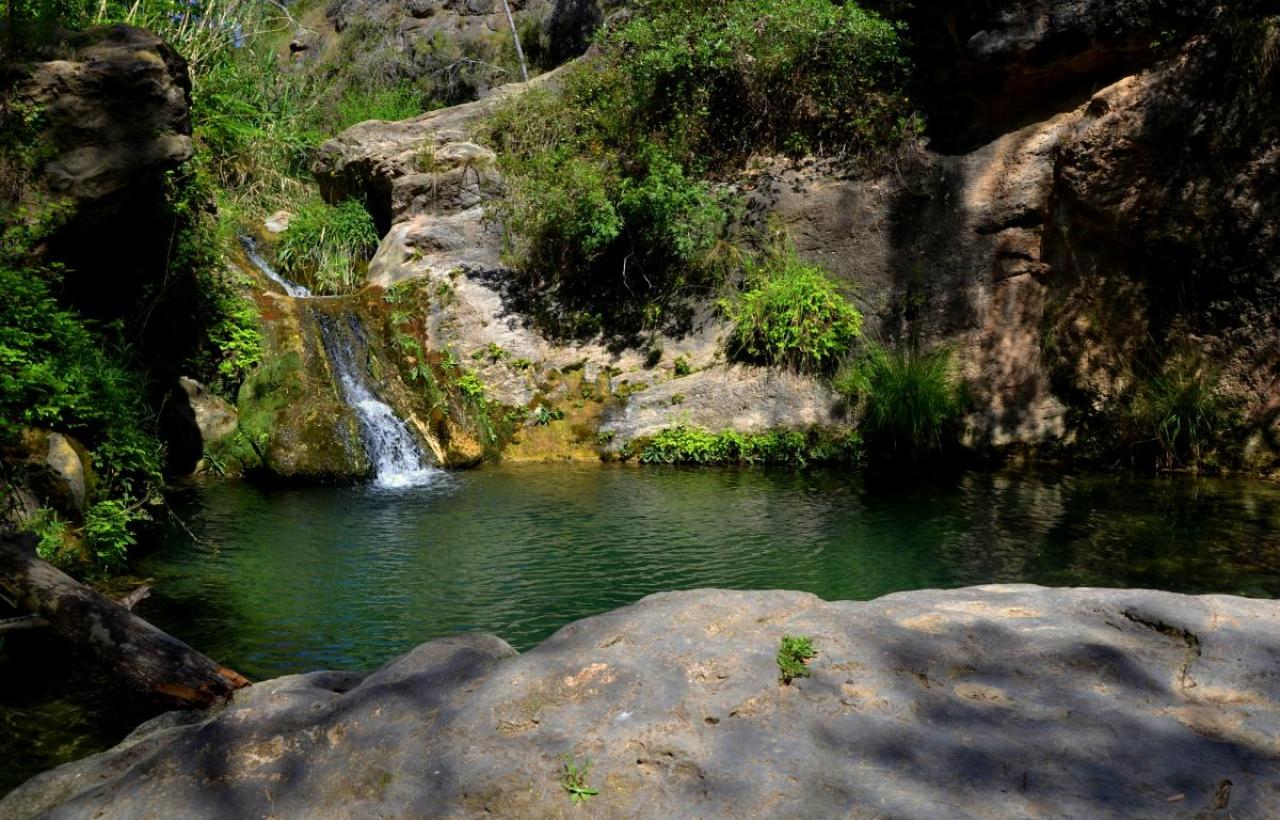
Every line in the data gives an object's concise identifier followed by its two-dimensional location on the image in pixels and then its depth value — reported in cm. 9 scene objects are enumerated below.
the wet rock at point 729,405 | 1039
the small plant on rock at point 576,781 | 251
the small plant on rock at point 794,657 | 295
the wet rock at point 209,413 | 976
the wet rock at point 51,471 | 524
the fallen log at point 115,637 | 356
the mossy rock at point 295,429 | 959
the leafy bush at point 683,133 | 1152
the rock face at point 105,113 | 612
